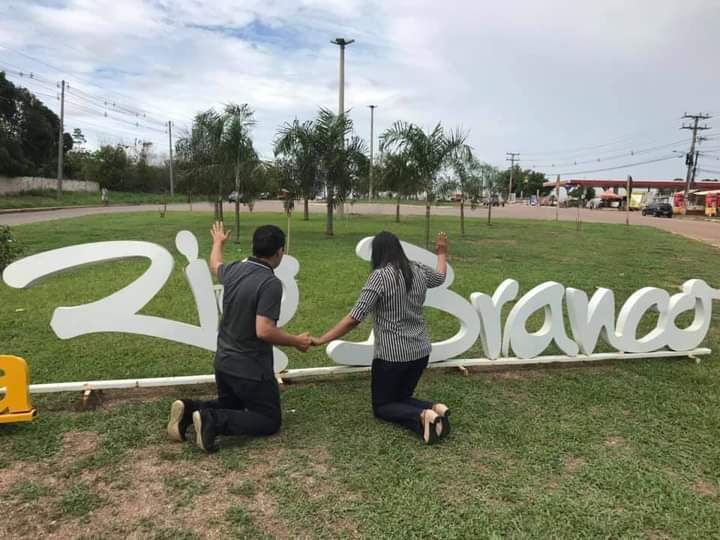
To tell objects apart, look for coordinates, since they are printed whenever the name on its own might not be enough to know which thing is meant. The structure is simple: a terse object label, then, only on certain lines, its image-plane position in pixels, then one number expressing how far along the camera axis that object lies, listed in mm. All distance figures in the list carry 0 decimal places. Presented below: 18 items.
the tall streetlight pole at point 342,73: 23297
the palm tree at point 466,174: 17186
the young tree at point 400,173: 15617
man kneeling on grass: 3326
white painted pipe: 4043
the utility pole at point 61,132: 34969
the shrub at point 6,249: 5402
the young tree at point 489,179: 24125
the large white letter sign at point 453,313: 4062
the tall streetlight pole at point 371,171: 18047
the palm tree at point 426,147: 15047
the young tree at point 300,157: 16266
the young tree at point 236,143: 14766
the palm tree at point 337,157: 16219
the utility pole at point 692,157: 50500
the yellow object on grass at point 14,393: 3547
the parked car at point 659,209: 40906
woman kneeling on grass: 3611
